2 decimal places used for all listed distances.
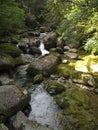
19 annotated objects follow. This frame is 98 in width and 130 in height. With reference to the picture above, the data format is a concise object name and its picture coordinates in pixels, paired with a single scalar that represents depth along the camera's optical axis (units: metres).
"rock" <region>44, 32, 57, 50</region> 10.36
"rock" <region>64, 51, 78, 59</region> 8.80
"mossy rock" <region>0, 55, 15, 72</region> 6.80
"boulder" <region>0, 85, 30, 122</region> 4.54
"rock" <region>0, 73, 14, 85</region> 6.23
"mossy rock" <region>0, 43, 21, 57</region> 7.93
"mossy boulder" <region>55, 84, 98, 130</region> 4.63
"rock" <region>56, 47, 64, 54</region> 9.52
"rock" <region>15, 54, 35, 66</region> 7.75
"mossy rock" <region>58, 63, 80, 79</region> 7.01
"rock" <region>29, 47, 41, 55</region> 9.47
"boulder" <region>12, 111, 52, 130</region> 4.20
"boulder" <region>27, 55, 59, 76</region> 6.93
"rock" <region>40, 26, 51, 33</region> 13.94
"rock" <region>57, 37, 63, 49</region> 10.25
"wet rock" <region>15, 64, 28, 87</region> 6.52
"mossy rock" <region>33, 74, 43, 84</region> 6.48
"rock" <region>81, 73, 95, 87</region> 6.32
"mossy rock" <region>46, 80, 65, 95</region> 5.84
